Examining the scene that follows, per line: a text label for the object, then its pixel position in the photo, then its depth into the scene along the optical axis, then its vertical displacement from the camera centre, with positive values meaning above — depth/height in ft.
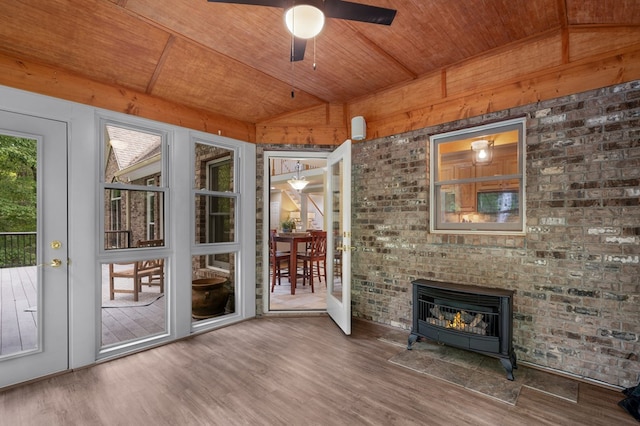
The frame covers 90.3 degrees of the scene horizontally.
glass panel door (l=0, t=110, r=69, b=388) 8.38 -1.30
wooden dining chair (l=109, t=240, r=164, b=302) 15.83 -3.10
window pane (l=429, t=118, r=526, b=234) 9.92 +1.07
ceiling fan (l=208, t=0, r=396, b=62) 5.67 +3.77
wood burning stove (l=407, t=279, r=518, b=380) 8.86 -3.23
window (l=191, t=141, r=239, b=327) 13.25 -0.87
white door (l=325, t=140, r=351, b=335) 11.69 -0.93
